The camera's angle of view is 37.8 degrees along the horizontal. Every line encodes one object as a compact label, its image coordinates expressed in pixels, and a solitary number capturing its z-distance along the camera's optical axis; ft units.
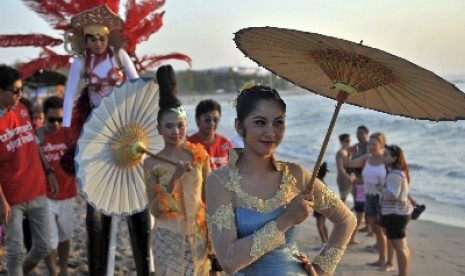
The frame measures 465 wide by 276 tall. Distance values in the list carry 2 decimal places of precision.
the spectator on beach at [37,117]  25.45
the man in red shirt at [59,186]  21.21
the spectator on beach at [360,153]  30.30
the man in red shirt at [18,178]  16.70
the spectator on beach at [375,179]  25.57
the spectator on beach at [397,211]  22.30
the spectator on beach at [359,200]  29.68
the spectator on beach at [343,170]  32.28
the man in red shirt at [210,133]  18.51
